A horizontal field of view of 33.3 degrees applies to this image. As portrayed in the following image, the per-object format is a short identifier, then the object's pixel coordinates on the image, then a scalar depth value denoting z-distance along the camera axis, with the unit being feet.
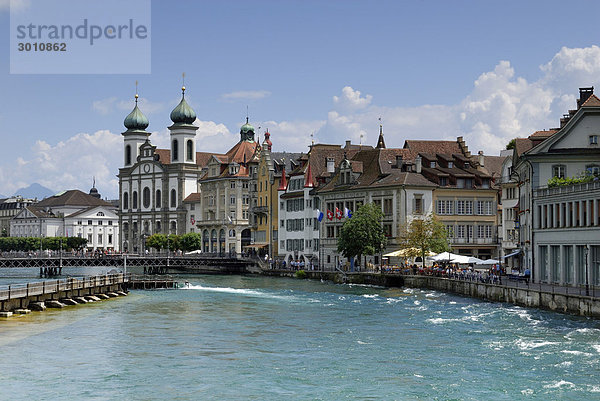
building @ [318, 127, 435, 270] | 316.81
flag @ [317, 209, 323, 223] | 316.46
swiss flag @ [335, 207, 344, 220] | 325.66
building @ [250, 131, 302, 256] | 408.46
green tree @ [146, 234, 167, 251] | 579.07
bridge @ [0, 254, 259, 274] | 395.55
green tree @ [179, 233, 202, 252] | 562.66
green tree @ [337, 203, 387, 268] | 305.32
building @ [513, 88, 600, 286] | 190.60
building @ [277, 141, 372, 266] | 365.61
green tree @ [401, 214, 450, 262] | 280.92
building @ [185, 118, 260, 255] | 510.58
